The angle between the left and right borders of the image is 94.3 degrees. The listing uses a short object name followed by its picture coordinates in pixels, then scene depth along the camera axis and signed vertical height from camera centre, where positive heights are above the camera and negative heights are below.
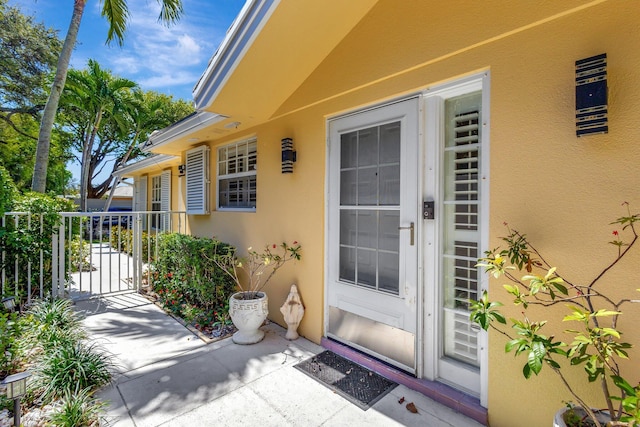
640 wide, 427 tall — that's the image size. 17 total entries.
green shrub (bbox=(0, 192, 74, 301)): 4.44 -0.41
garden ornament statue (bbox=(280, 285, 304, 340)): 4.12 -1.37
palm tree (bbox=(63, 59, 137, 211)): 9.31 +3.92
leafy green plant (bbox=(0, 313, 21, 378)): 2.94 -1.39
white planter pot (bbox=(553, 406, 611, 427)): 1.76 -1.23
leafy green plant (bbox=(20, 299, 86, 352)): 3.30 -1.40
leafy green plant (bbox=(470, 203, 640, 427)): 1.57 -0.66
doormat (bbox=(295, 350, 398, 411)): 2.88 -1.76
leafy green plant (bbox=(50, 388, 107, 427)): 2.34 -1.65
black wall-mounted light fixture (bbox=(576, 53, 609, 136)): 1.92 +0.79
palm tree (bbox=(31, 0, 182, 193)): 6.77 +3.28
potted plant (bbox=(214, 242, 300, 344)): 3.95 -1.14
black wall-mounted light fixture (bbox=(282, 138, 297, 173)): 4.26 +0.86
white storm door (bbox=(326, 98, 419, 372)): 3.06 -0.20
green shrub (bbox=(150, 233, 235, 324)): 4.79 -1.15
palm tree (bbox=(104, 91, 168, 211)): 11.27 +3.95
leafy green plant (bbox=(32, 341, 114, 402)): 2.74 -1.56
